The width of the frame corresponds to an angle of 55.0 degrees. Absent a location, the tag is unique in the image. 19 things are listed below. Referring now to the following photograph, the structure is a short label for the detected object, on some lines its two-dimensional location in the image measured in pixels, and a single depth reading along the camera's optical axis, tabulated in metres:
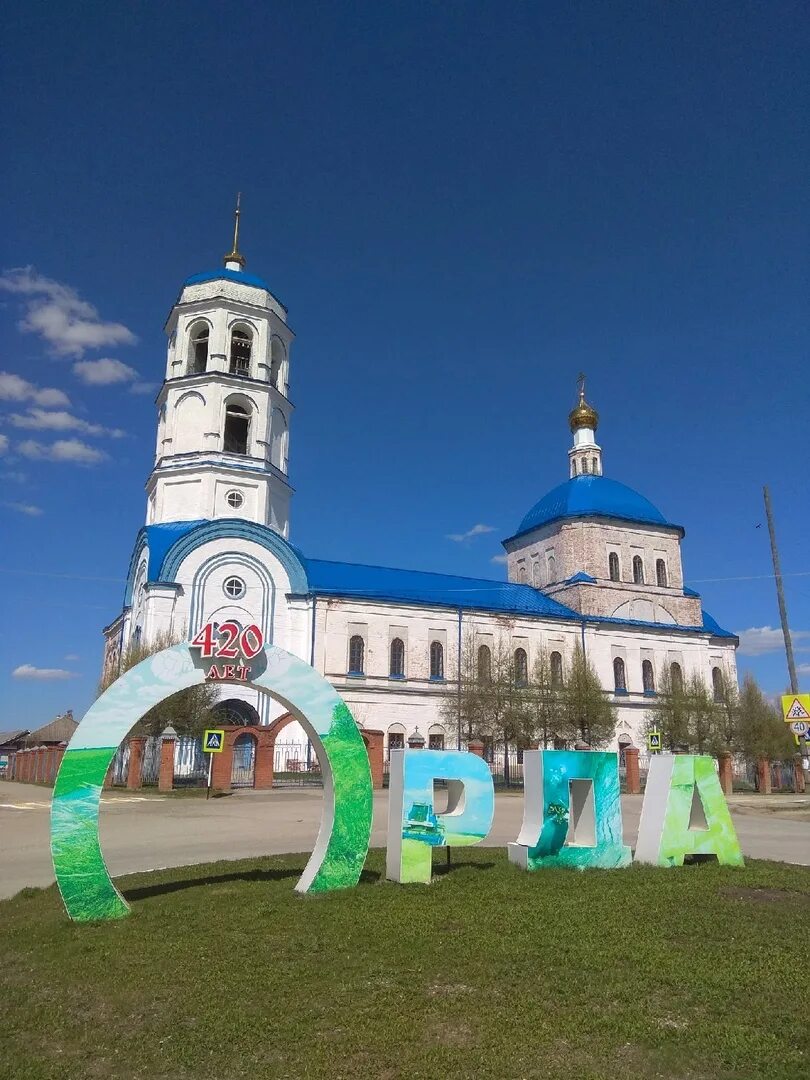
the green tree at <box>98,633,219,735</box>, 29.52
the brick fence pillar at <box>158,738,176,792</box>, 26.89
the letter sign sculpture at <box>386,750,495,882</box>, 9.10
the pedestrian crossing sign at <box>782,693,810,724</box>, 17.31
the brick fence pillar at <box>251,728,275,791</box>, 28.47
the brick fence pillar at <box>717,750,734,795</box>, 33.56
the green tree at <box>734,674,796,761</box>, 38.72
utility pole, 25.67
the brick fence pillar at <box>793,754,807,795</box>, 34.53
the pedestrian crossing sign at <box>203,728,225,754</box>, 24.55
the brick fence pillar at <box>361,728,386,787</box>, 30.81
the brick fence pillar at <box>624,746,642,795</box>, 32.12
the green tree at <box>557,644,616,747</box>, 37.56
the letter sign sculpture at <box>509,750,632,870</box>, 9.95
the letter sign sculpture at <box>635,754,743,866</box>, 10.12
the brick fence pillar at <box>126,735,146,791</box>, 27.69
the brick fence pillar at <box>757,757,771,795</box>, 34.78
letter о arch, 7.52
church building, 33.34
